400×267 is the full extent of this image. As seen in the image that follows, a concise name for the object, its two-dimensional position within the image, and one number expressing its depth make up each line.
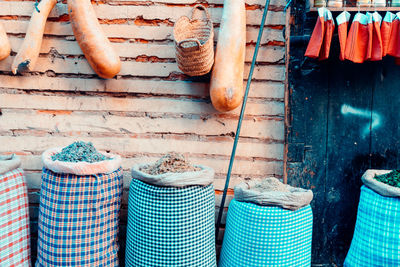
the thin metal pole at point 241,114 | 2.51
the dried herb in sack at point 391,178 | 2.32
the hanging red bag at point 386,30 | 2.27
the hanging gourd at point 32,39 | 2.54
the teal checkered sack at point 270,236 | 2.25
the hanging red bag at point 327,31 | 2.29
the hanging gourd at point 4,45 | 2.55
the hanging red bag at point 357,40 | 2.29
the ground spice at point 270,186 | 2.38
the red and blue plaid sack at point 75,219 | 2.25
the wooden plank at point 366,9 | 2.35
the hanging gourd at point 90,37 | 2.47
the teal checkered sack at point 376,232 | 2.26
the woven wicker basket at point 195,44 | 2.28
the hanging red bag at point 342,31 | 2.29
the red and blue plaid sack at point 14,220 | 2.34
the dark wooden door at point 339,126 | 2.64
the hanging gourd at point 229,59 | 2.44
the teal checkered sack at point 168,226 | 2.23
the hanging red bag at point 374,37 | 2.26
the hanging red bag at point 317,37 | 2.28
